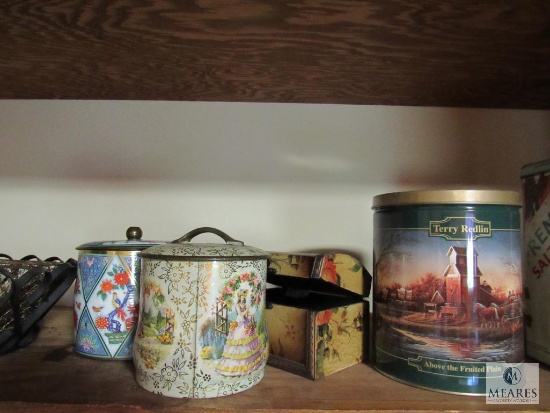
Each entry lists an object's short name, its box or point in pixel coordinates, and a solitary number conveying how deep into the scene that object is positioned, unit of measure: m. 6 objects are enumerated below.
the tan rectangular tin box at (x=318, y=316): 0.52
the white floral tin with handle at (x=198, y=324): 0.46
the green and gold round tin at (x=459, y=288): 0.47
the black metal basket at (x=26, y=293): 0.58
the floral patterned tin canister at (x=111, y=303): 0.56
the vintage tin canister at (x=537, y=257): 0.56
